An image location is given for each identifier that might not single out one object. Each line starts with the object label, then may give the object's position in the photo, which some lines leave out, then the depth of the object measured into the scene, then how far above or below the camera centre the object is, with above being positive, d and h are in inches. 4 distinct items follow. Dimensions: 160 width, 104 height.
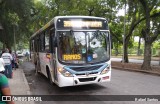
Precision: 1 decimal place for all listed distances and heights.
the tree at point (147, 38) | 429.0 +28.3
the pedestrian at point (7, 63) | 323.6 -31.9
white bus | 220.9 -3.3
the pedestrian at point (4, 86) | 76.7 -19.9
